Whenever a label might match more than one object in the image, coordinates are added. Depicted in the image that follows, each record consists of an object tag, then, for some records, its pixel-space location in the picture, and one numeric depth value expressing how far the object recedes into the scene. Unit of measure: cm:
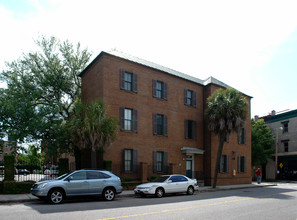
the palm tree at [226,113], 2600
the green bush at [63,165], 1956
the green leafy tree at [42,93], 2052
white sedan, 1773
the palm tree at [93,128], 1872
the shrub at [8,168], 1764
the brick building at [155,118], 2255
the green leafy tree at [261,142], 4747
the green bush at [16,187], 1730
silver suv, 1384
